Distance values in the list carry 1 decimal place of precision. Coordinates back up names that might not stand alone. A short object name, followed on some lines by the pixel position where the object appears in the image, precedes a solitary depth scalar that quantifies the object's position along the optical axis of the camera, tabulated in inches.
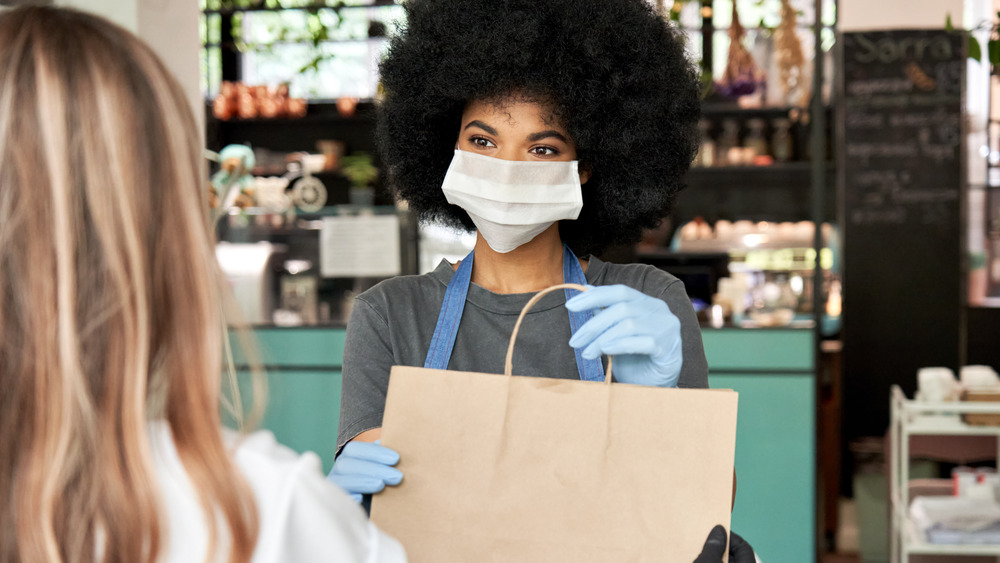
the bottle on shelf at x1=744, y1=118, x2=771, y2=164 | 181.5
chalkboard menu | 173.8
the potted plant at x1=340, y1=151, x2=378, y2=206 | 155.7
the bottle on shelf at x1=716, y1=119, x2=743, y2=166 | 182.1
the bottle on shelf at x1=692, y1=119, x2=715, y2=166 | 179.6
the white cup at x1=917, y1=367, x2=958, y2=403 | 110.6
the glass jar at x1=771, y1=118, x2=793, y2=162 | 180.7
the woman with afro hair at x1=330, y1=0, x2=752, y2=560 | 49.8
